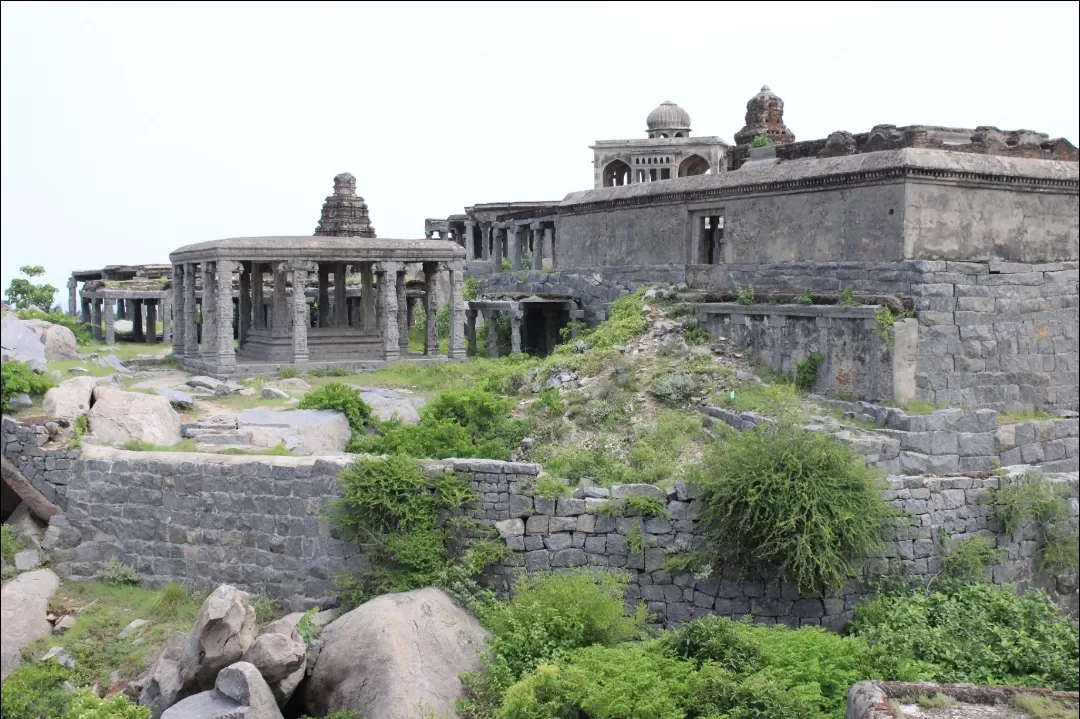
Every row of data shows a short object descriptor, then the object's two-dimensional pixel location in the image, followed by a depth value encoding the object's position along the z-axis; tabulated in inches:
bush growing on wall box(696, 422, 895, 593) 459.8
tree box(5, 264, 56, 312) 1451.8
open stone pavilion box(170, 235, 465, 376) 920.3
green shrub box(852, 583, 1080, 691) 455.2
